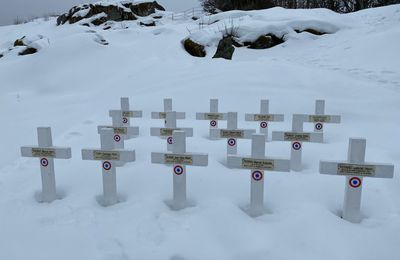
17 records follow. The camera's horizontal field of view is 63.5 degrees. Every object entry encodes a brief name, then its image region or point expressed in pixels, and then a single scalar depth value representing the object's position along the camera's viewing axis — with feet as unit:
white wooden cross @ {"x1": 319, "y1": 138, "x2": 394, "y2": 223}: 8.56
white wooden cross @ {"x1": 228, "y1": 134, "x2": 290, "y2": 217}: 9.08
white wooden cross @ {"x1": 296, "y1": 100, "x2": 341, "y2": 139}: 13.84
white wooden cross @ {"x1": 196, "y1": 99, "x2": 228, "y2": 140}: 15.24
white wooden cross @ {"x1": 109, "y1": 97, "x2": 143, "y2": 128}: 16.44
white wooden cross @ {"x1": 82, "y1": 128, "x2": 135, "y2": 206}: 9.77
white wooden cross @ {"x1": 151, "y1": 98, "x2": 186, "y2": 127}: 15.91
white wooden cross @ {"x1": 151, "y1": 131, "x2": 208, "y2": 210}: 9.41
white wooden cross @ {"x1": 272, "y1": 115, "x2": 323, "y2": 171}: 11.32
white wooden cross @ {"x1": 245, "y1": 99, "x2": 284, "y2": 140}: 14.40
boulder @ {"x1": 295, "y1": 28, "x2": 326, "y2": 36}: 43.84
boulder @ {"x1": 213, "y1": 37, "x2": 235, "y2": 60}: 36.85
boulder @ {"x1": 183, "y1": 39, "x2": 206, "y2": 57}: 41.01
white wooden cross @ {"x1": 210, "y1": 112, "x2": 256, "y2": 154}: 11.64
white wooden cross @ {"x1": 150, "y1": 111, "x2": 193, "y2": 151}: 12.38
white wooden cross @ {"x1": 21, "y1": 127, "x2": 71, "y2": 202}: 10.33
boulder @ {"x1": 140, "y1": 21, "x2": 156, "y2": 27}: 73.51
